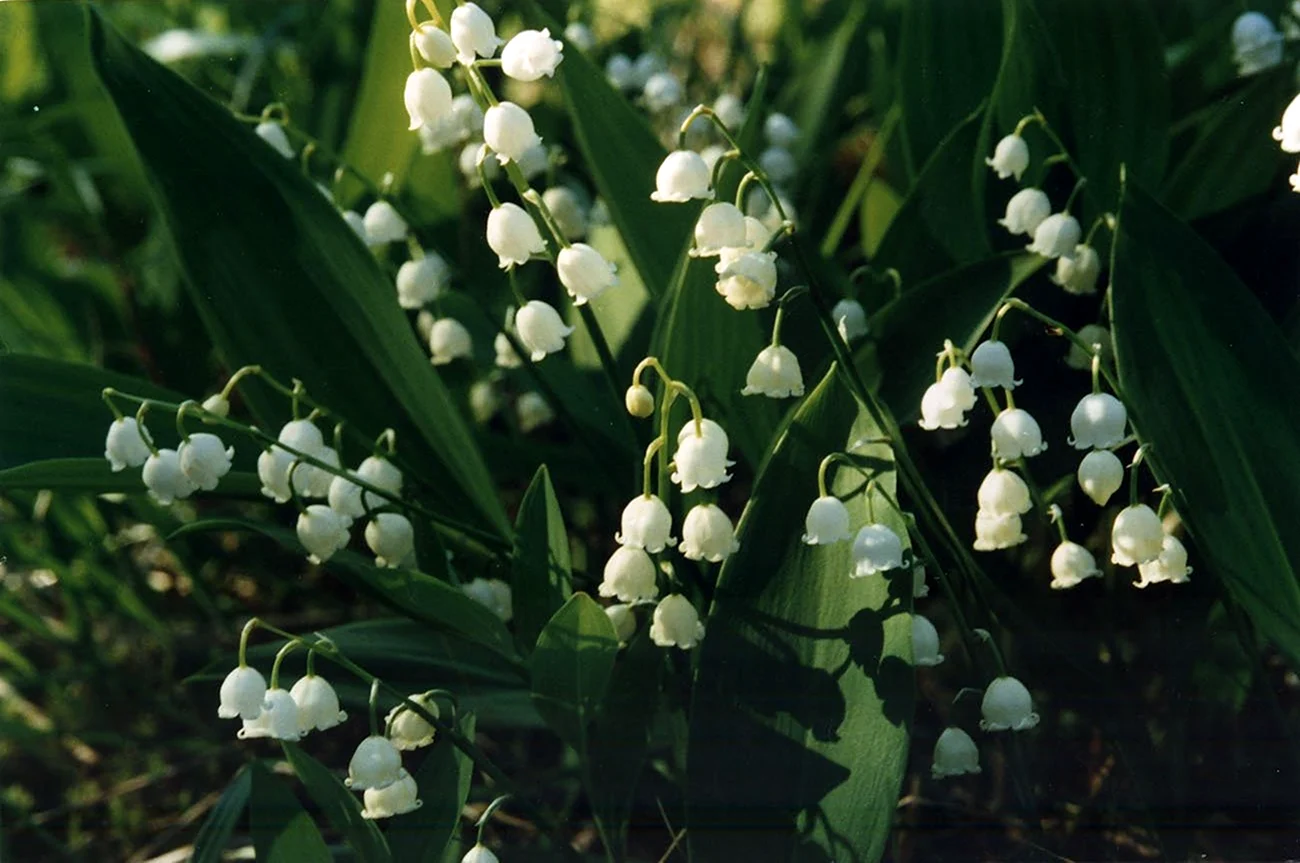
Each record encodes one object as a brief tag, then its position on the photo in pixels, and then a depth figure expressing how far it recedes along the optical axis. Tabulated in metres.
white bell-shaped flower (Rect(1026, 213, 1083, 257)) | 0.67
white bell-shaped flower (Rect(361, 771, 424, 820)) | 0.65
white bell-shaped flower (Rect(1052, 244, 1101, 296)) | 0.68
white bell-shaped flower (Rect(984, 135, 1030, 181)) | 0.68
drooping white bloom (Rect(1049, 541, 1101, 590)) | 0.66
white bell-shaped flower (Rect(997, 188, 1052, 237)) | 0.68
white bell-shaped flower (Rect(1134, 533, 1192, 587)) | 0.65
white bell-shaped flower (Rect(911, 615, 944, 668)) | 0.65
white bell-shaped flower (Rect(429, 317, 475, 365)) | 0.72
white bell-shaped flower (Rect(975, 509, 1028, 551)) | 0.65
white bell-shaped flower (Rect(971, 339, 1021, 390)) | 0.65
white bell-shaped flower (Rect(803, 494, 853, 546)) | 0.64
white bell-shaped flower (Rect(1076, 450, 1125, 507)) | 0.65
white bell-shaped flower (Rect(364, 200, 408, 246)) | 0.70
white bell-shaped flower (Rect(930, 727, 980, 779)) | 0.66
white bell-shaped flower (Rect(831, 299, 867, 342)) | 0.68
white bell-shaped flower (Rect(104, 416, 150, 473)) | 0.66
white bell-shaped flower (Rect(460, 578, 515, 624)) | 0.69
